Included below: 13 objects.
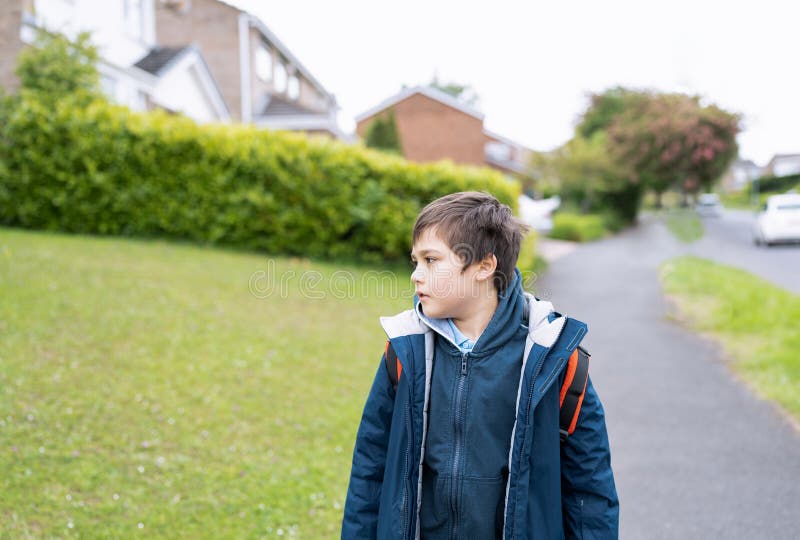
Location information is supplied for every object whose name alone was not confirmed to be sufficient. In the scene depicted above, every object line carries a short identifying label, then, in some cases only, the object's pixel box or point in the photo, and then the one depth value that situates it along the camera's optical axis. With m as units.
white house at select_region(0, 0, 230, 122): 13.82
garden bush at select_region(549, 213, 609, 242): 27.08
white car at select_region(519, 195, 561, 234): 25.29
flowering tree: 14.73
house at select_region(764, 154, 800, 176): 26.88
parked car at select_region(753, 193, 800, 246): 18.77
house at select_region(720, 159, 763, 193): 27.65
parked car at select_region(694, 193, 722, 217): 23.98
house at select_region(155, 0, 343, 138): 24.92
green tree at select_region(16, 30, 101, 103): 11.29
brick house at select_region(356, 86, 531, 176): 28.00
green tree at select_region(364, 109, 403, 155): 20.47
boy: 1.89
